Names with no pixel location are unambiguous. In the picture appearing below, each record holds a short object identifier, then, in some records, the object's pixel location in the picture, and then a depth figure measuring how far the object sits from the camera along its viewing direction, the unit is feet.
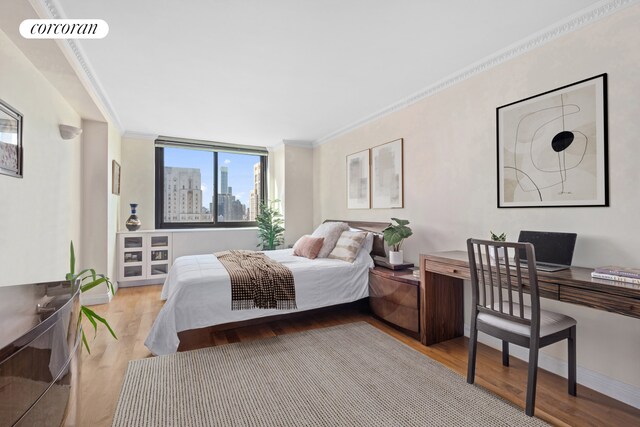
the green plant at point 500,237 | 7.74
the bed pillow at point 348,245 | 11.55
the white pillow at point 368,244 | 11.82
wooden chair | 5.67
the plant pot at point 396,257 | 10.81
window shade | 17.01
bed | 8.25
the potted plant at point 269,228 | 17.57
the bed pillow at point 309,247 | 12.49
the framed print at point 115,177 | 13.66
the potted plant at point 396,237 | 10.41
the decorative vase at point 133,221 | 15.40
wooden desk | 4.91
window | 17.54
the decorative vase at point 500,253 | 7.66
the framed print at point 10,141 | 6.49
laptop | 6.59
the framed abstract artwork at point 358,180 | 13.80
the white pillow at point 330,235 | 12.62
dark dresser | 2.62
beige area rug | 5.73
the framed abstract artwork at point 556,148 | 6.56
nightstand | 9.17
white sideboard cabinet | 15.07
